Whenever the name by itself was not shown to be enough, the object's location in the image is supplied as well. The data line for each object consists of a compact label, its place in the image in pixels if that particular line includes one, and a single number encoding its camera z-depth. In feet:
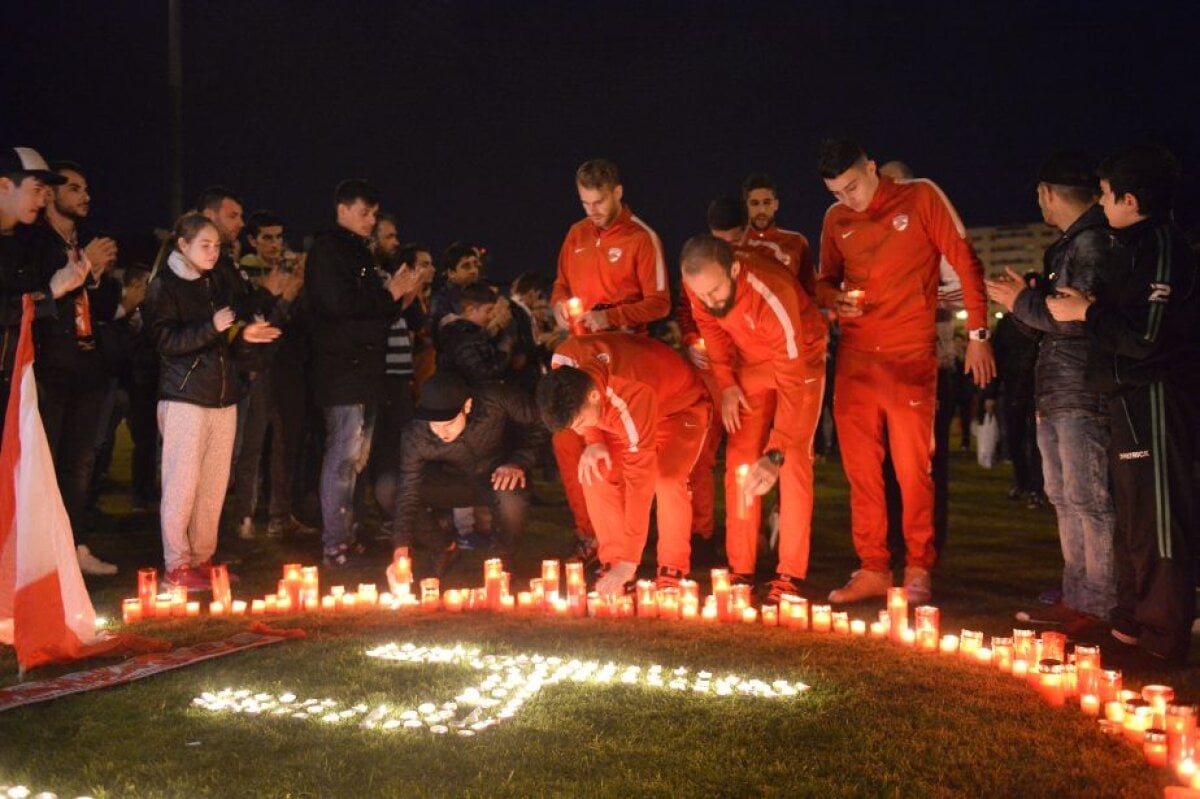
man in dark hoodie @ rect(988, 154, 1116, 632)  19.25
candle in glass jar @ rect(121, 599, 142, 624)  20.76
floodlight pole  43.73
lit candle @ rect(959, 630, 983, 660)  17.58
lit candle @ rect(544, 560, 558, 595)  21.18
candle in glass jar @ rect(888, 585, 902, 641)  18.79
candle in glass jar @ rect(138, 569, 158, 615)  21.16
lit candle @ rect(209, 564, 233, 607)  21.45
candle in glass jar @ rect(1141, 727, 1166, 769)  12.92
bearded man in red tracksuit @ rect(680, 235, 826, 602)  21.58
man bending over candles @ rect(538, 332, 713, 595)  20.72
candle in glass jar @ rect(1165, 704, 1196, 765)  12.76
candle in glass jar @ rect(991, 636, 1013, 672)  16.96
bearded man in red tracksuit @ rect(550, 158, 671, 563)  24.75
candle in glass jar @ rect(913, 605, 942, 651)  18.26
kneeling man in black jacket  24.16
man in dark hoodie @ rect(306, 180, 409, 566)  26.43
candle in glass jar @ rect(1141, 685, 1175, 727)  13.76
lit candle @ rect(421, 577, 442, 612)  21.26
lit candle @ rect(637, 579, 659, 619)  20.57
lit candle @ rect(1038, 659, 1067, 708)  15.24
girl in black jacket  23.90
